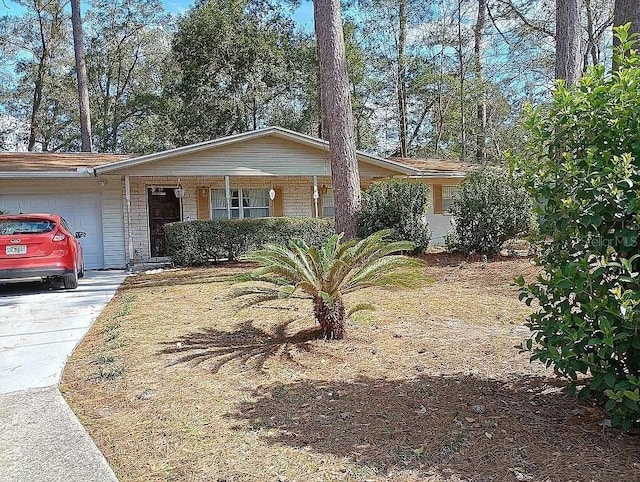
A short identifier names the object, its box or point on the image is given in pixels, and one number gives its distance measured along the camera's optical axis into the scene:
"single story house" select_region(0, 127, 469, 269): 13.03
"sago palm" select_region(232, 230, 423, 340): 4.71
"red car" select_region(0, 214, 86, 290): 8.47
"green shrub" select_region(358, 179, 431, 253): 11.26
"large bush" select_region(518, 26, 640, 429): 2.52
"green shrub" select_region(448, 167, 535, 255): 10.97
